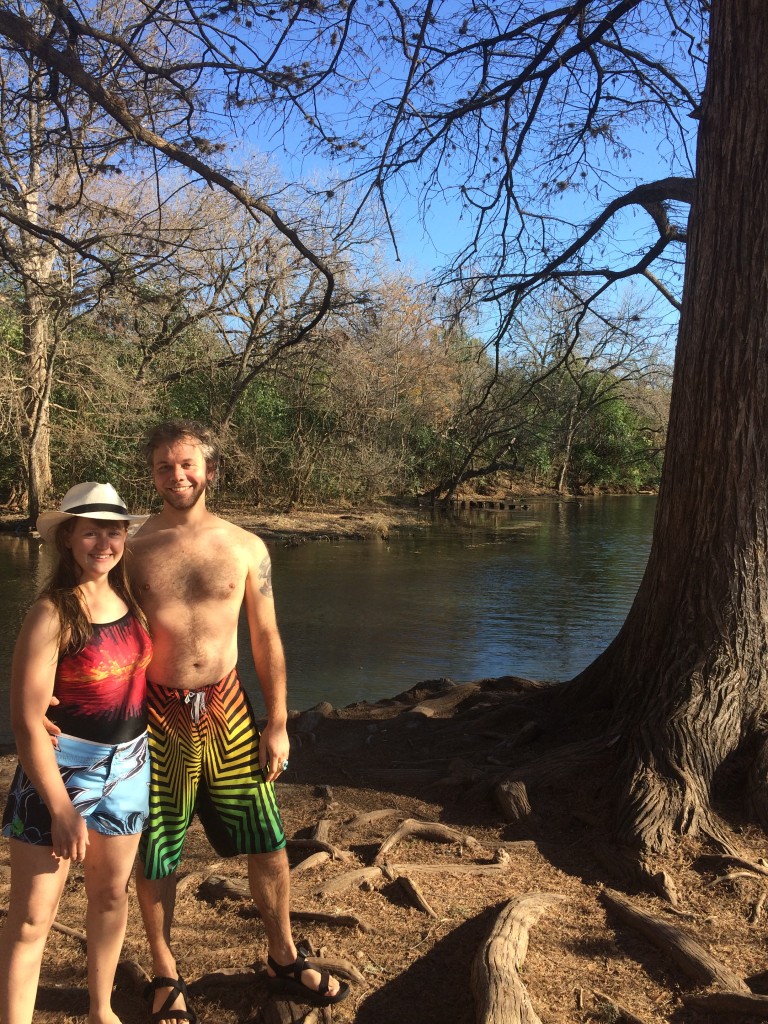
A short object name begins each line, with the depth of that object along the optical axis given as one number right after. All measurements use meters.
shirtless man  2.99
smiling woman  2.48
